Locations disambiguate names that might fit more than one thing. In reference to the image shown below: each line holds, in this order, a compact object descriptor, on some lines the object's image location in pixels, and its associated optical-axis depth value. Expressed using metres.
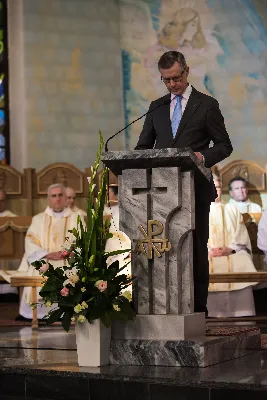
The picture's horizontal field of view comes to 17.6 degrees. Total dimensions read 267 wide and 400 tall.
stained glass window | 14.77
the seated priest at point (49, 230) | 11.24
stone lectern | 5.22
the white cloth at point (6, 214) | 12.34
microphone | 5.72
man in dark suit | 5.54
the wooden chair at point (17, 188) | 12.50
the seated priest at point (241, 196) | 12.12
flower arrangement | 5.19
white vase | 5.24
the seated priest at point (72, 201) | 12.04
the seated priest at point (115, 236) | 11.09
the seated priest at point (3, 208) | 12.34
